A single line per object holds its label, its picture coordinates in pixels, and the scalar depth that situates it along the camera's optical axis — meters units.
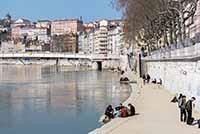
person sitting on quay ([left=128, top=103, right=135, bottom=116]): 27.52
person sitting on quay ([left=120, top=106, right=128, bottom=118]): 27.03
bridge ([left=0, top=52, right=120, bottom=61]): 139.75
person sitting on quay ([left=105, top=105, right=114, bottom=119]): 28.09
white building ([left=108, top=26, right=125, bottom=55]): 185.12
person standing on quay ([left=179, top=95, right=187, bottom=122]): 22.99
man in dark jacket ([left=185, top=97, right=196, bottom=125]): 22.20
